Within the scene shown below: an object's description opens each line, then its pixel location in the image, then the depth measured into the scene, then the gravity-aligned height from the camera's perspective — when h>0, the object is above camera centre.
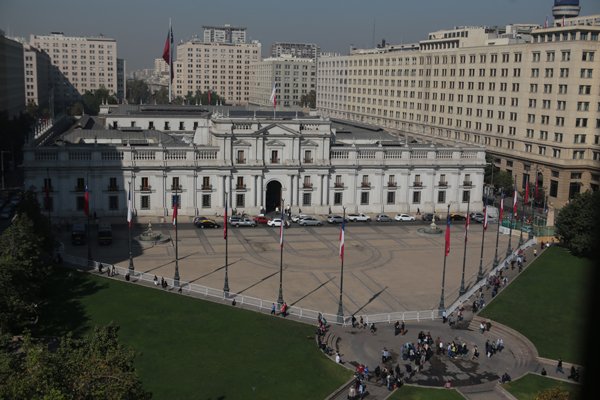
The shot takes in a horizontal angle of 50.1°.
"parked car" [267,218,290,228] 80.06 -15.12
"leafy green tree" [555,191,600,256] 67.69 -12.44
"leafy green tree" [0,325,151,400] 23.02 -10.52
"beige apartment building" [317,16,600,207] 98.62 +1.81
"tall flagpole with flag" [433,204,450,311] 50.38 -11.78
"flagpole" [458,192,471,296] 54.84 -15.35
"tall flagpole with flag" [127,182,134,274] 57.38 -14.69
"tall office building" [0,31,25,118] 140.12 +3.97
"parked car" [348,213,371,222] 84.38 -15.01
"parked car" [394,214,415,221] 85.56 -15.05
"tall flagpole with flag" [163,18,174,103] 123.00 +8.93
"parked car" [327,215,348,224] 82.53 -14.97
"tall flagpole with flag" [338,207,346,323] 48.30 -15.68
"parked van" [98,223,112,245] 68.07 -14.65
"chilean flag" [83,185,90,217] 60.91 -10.06
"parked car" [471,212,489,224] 86.62 -14.98
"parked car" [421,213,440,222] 86.62 -15.08
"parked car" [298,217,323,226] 81.06 -15.07
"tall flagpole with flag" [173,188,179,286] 54.75 -15.27
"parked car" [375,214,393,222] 84.94 -15.11
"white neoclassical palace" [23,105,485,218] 79.25 -9.28
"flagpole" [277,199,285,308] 50.34 -15.29
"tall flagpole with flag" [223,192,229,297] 52.22 -15.22
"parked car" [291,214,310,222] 82.31 -14.96
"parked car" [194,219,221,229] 78.19 -15.11
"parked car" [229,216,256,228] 79.19 -14.93
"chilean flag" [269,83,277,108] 87.40 +0.33
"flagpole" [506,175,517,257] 68.50 -15.42
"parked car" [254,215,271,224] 81.50 -15.03
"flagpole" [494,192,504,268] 65.07 -15.68
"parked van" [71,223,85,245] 67.62 -14.76
